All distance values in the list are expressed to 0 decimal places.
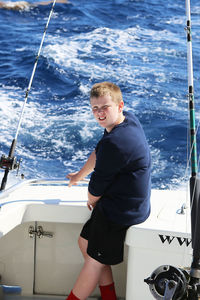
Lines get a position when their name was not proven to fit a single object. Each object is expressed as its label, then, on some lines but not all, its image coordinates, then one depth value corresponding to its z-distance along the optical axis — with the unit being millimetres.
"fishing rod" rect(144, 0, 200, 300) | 3193
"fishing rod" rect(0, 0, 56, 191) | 4635
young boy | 3872
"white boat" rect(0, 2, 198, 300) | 4036
